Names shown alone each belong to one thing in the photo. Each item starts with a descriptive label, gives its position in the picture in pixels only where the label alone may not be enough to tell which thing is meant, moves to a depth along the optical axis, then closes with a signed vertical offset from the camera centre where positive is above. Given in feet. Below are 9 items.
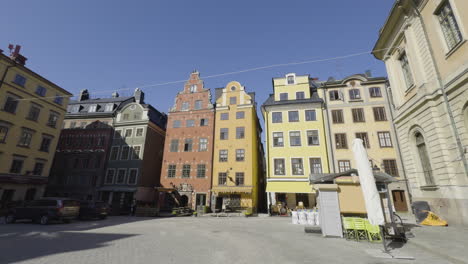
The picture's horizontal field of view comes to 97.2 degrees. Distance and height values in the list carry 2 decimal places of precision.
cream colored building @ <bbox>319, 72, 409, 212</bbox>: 70.53 +25.05
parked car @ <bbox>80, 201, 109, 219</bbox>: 59.31 -5.19
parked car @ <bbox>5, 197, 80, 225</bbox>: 48.49 -4.59
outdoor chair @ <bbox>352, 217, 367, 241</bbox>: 29.96 -4.78
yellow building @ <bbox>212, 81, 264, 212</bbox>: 83.10 +17.34
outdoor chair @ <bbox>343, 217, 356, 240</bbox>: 30.67 -5.00
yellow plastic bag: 36.03 -4.31
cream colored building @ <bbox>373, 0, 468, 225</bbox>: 35.01 +18.30
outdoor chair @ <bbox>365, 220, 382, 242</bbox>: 28.65 -5.15
